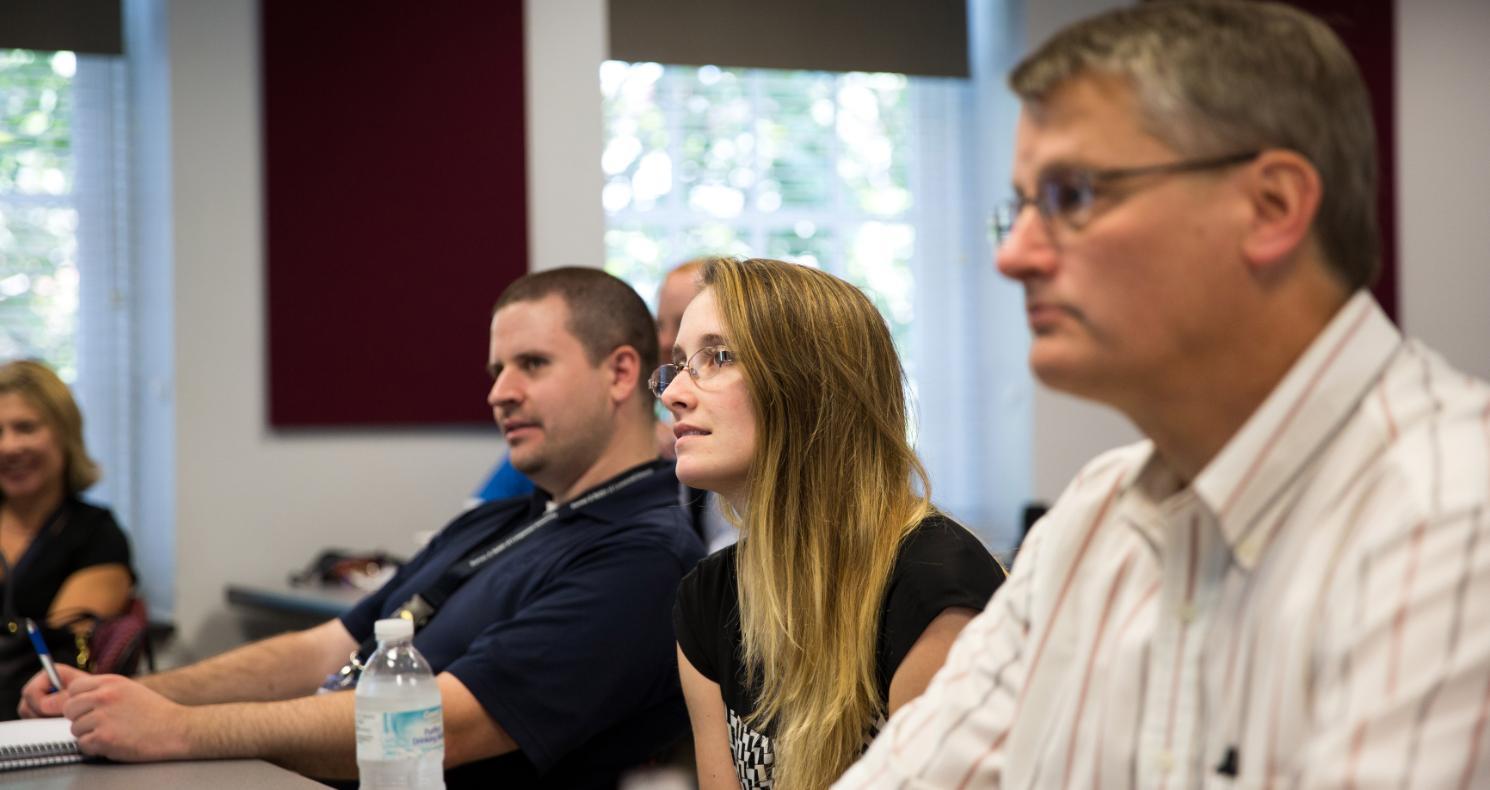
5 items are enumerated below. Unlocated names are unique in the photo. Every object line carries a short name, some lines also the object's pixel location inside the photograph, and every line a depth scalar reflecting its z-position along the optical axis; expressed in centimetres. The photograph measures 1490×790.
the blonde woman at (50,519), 600
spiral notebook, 479
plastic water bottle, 462
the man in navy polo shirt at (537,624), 485
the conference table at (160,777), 469
